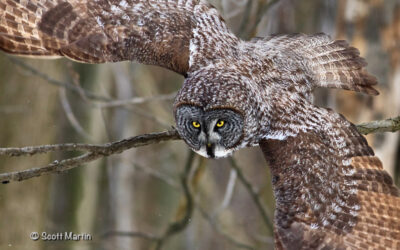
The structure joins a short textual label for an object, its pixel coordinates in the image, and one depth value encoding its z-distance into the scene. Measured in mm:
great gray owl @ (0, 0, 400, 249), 11070
